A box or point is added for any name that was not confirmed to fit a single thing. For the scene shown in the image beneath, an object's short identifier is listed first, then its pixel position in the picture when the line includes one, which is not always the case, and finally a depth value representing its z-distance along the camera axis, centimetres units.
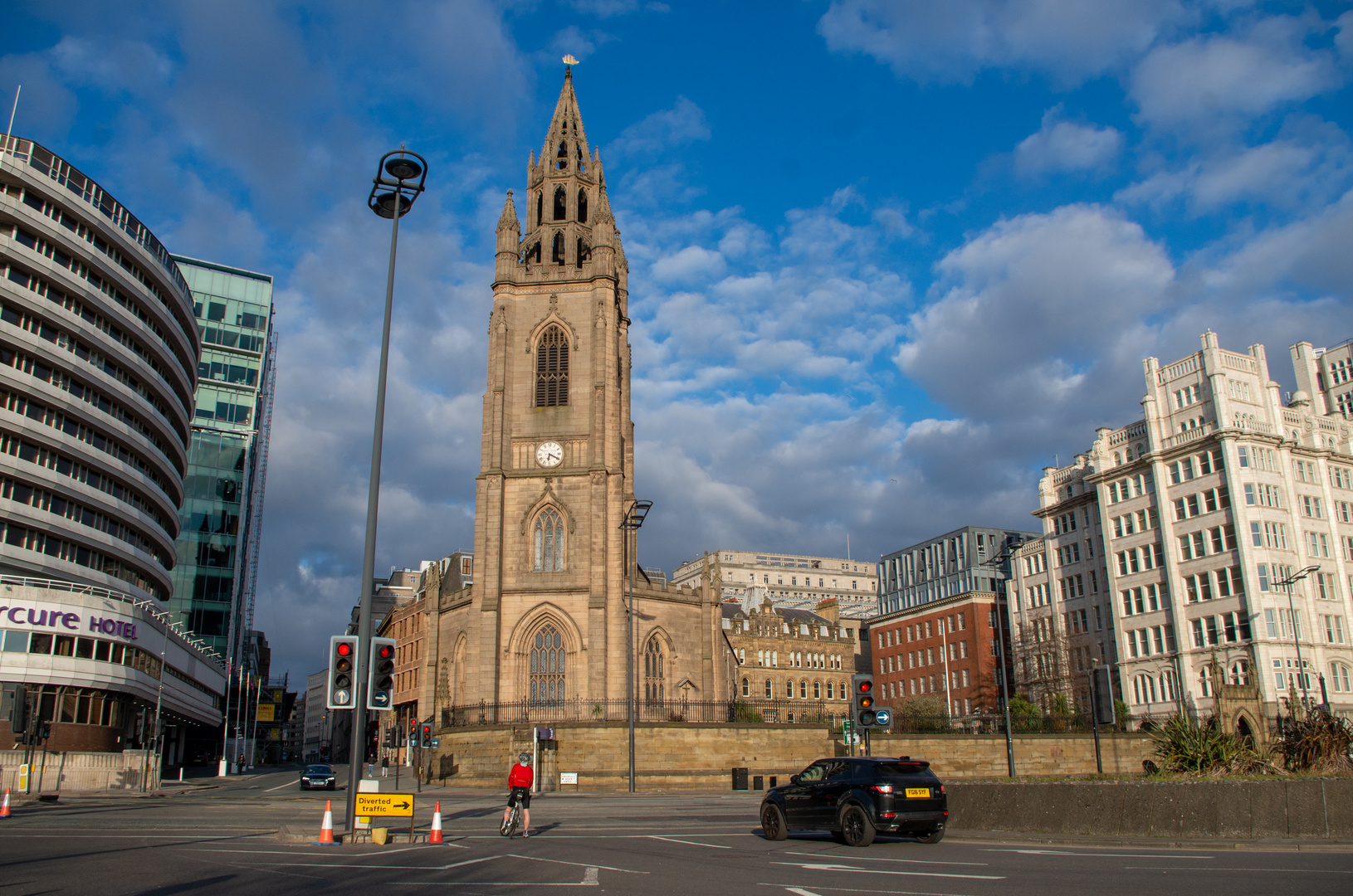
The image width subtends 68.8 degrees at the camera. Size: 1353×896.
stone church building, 4616
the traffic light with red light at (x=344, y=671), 1591
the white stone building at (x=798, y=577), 13888
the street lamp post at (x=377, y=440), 1603
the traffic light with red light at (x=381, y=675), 1608
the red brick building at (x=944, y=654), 7800
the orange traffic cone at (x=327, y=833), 1586
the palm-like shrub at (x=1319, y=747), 1667
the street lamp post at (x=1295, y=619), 5502
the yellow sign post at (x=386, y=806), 1669
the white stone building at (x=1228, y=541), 5716
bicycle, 1833
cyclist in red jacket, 1797
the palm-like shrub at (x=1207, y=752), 1640
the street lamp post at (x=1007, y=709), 3703
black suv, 1566
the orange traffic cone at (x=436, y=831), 1678
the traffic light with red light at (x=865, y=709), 2081
